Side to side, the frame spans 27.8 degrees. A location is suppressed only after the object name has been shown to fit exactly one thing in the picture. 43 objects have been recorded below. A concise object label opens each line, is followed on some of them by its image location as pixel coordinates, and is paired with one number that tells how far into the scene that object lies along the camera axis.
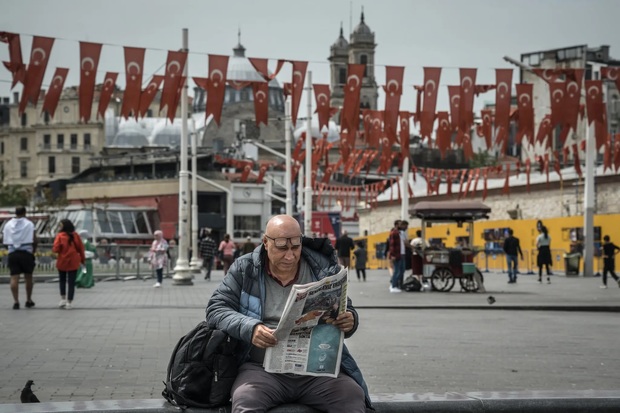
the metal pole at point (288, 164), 55.18
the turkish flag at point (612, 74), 27.70
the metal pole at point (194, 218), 54.47
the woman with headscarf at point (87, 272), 31.92
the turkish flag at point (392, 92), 29.53
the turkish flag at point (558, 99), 29.69
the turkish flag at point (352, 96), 29.25
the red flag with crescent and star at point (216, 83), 28.11
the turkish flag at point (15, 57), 24.42
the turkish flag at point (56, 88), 25.82
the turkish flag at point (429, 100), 29.62
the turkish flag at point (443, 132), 35.56
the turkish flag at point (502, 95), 30.06
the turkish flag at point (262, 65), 27.97
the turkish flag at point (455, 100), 30.75
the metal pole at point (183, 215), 34.91
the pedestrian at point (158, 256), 32.72
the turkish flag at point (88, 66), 25.62
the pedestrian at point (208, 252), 41.84
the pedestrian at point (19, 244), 21.11
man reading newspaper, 6.57
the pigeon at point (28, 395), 7.75
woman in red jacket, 21.41
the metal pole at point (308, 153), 47.22
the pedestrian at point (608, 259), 31.11
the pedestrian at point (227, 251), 44.55
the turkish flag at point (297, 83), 28.67
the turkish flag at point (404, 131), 36.50
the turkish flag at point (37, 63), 24.56
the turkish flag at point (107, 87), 27.17
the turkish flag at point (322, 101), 32.25
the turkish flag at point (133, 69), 26.83
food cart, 30.20
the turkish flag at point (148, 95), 27.94
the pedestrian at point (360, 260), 40.53
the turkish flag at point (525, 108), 31.31
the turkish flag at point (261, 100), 29.77
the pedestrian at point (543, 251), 35.78
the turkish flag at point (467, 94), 30.19
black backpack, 6.62
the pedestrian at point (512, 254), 35.81
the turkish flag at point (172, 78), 27.83
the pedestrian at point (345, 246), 42.25
